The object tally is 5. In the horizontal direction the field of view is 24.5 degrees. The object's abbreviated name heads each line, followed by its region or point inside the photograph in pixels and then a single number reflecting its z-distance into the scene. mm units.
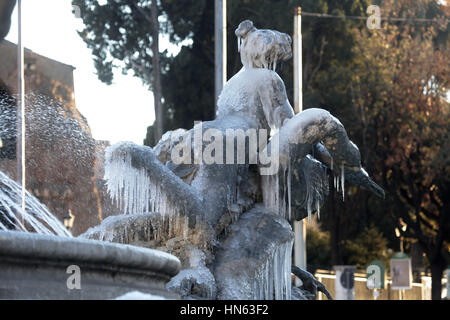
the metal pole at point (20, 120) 19467
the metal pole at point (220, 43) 19716
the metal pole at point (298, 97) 25766
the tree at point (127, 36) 33031
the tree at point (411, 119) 30453
